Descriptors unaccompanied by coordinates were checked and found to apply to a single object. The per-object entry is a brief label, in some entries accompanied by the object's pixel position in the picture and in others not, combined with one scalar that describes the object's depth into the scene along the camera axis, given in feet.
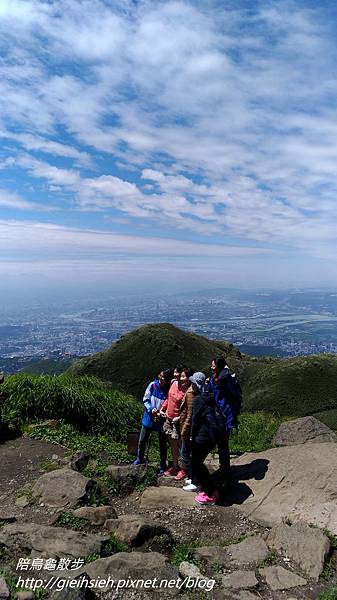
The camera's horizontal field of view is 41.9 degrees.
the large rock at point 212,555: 15.70
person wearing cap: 23.44
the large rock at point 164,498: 21.54
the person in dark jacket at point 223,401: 23.54
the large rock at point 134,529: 16.33
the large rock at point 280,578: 14.46
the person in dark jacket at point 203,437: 21.79
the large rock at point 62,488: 20.40
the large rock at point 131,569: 13.52
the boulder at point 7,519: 17.57
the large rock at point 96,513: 18.22
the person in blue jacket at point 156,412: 26.11
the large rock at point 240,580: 14.21
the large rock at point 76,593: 11.98
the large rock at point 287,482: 20.43
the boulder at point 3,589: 12.30
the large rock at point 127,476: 23.20
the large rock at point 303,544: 15.55
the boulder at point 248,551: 15.87
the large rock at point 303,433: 29.89
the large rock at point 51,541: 14.84
